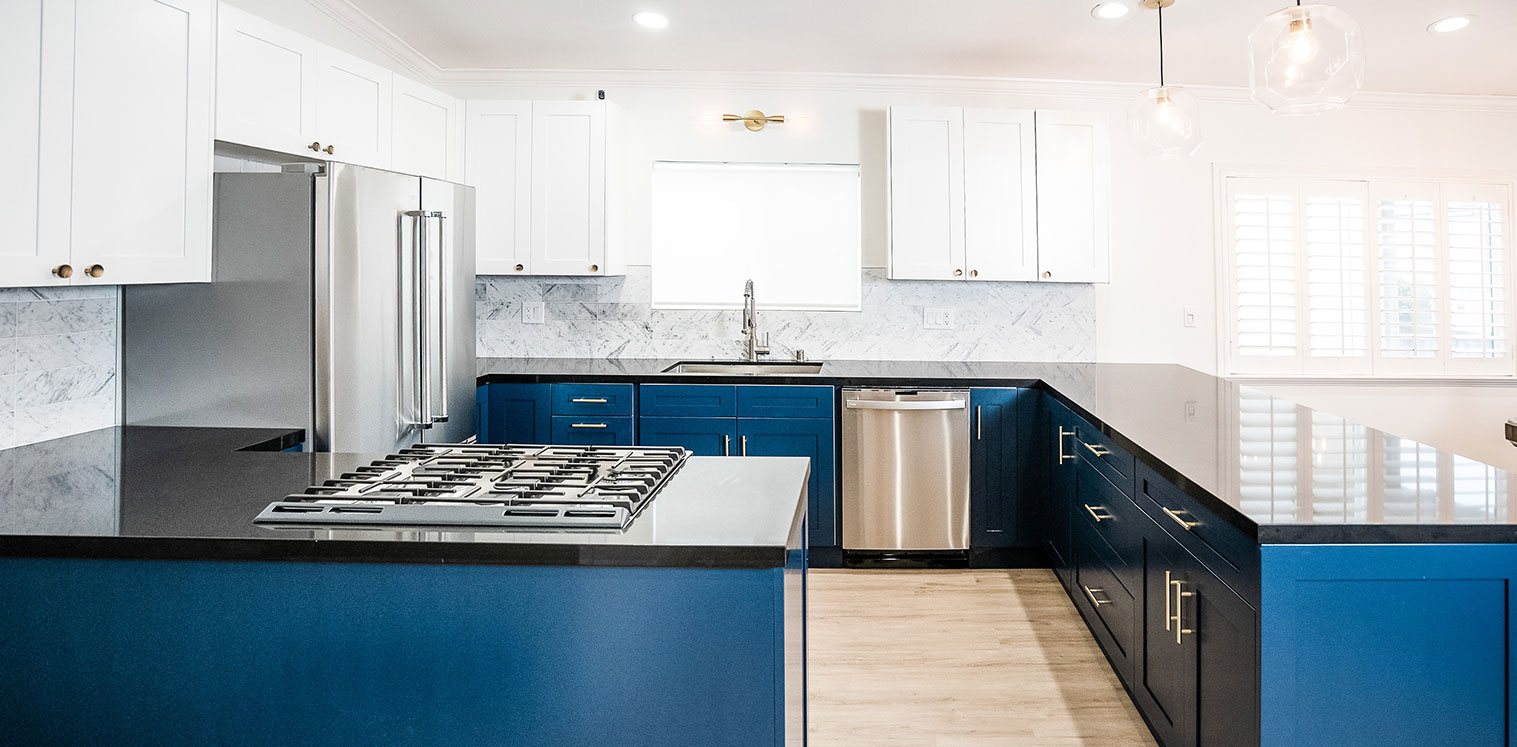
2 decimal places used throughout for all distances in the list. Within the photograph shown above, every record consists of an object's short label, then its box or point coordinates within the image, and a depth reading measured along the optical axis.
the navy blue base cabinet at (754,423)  4.21
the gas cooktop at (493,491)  1.57
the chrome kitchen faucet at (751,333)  4.79
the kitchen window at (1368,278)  4.94
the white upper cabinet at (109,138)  2.00
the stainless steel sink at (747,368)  4.68
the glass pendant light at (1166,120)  3.19
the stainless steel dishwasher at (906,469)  4.16
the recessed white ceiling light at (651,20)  3.90
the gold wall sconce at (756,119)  4.79
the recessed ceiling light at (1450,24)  3.79
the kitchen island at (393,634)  1.50
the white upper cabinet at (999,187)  4.53
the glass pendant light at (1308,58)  2.26
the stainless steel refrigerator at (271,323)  2.74
